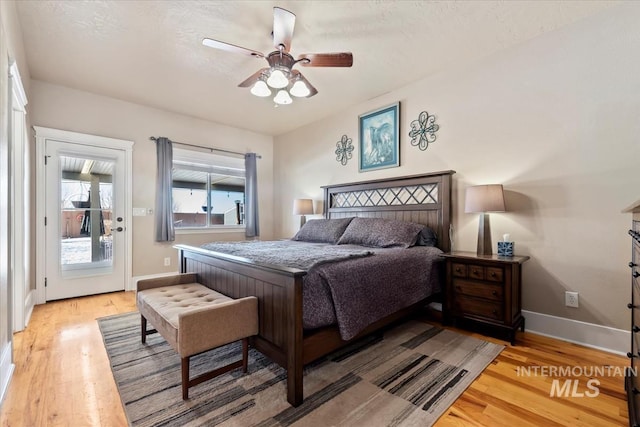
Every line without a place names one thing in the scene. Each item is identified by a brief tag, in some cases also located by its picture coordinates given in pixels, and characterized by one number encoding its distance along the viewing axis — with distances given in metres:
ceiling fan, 2.10
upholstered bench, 1.62
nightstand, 2.36
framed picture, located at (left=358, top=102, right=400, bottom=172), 3.66
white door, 3.55
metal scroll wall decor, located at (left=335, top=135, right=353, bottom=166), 4.29
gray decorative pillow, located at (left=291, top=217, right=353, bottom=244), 3.58
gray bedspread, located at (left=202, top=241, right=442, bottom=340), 1.76
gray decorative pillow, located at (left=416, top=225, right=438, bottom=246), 3.06
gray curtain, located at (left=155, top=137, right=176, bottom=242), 4.31
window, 4.70
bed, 1.60
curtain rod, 4.30
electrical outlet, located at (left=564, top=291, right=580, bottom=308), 2.40
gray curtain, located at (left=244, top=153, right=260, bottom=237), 5.29
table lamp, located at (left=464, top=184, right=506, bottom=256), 2.55
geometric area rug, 1.50
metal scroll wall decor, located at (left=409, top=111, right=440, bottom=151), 3.34
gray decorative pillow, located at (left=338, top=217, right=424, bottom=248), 2.96
